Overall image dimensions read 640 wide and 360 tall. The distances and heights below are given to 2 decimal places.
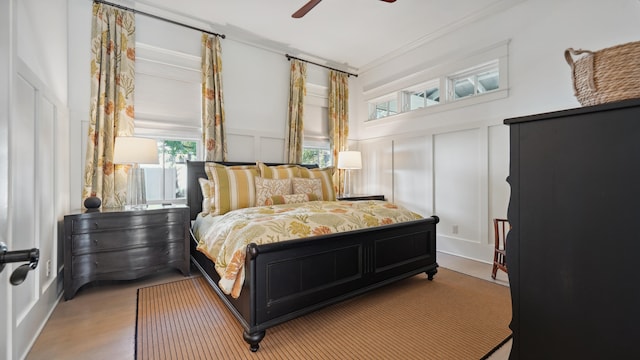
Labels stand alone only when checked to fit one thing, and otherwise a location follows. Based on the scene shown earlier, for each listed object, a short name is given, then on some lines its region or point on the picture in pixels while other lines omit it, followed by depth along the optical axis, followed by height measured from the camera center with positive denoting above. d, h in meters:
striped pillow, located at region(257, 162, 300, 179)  3.54 +0.11
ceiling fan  2.45 +1.58
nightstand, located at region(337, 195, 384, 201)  4.48 -0.30
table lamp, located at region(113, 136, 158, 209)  2.85 +0.30
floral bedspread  1.88 -0.36
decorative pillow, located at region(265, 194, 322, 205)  3.22 -0.22
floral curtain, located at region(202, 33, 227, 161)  3.75 +1.07
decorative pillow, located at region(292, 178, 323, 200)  3.51 -0.08
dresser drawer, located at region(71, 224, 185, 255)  2.54 -0.56
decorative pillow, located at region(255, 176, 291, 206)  3.21 -0.09
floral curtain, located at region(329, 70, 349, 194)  5.09 +1.18
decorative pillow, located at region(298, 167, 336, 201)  3.84 +0.03
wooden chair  2.80 -0.79
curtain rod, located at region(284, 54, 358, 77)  4.53 +2.03
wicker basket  0.78 +0.31
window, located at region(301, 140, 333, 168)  5.04 +0.50
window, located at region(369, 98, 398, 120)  4.97 +1.31
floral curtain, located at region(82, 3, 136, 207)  3.04 +0.93
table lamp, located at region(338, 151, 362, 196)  4.74 +0.34
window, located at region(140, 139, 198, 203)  3.57 +0.11
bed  1.83 -0.72
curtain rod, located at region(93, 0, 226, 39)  3.15 +2.01
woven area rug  1.77 -1.08
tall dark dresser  0.73 -0.16
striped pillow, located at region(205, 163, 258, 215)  3.04 -0.10
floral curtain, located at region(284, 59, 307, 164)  4.51 +1.10
